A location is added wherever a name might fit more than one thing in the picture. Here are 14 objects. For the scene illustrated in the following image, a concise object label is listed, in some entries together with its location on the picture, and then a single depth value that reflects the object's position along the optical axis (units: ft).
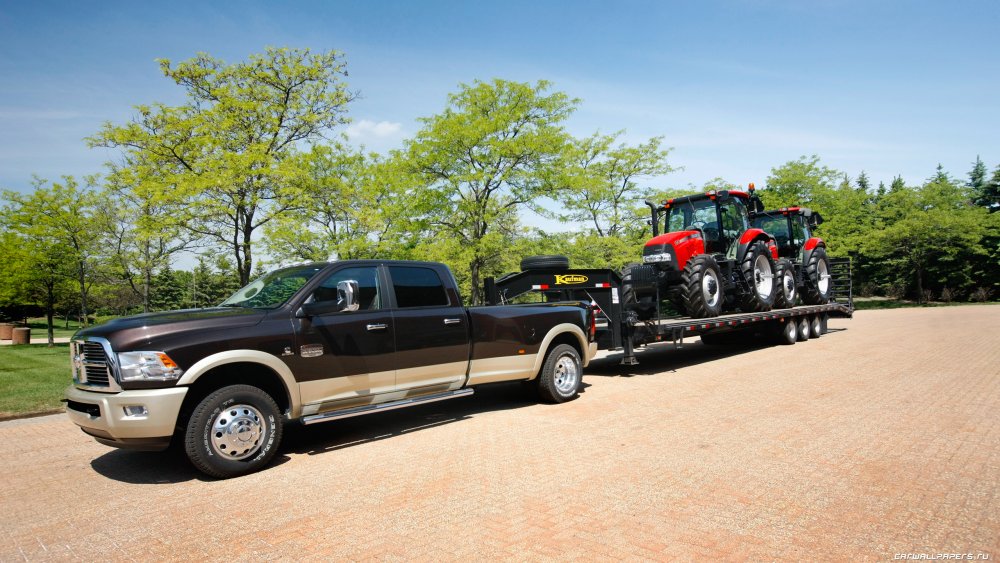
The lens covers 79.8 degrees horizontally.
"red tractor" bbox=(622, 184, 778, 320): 37.60
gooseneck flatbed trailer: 32.06
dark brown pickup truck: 16.40
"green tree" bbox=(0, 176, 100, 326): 70.54
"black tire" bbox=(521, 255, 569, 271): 32.31
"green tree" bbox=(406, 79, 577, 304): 71.92
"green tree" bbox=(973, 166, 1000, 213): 169.99
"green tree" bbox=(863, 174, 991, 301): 132.67
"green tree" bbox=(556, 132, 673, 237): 97.79
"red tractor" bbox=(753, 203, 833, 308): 53.52
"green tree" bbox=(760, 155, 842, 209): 124.57
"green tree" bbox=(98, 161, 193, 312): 48.80
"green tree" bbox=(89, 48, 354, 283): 48.57
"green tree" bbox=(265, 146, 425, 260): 55.98
